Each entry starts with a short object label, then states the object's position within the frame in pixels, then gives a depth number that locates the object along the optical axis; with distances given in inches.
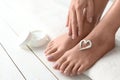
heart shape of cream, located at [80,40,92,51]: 37.4
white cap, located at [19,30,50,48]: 42.5
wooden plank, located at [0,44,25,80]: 37.1
